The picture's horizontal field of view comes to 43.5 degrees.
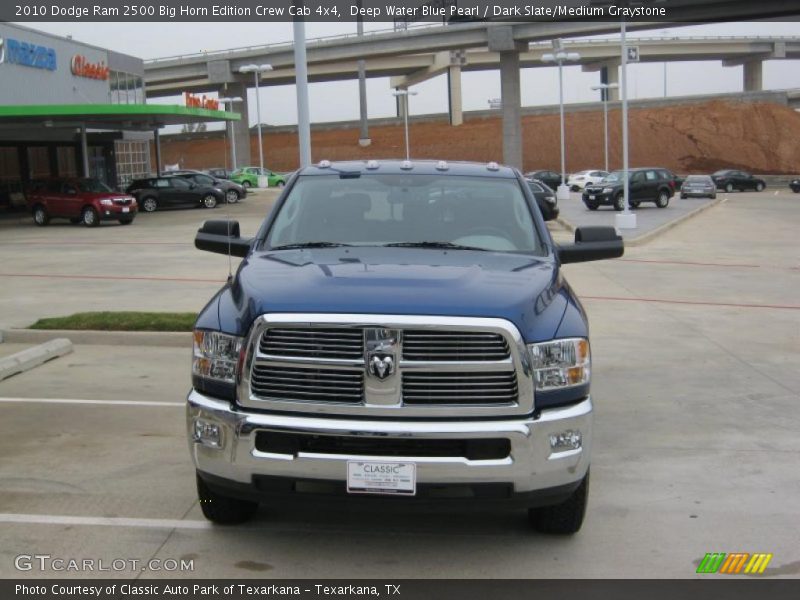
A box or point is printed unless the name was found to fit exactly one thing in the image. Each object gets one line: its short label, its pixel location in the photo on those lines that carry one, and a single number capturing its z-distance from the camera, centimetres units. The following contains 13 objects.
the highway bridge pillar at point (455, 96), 10756
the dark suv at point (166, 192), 4406
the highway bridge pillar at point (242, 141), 8919
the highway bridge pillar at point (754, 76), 11488
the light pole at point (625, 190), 3019
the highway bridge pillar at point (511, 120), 7062
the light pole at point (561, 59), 4828
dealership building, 3959
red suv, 3522
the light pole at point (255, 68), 6200
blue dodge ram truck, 456
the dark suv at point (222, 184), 4522
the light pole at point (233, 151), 8194
